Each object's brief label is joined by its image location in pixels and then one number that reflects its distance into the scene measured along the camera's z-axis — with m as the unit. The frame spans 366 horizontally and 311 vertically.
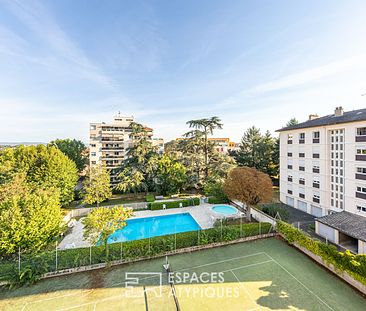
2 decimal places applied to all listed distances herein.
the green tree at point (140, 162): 29.75
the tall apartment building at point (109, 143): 38.47
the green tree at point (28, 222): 12.44
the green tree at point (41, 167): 23.84
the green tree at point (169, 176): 30.19
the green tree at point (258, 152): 40.12
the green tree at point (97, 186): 25.81
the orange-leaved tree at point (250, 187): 19.97
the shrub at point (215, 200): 27.96
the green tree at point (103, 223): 12.98
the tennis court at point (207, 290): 9.93
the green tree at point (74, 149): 39.14
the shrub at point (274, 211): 20.95
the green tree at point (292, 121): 45.09
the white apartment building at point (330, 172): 16.62
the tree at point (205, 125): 33.03
